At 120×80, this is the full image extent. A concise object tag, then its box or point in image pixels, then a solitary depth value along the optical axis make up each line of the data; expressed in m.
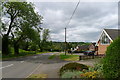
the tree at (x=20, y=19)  19.47
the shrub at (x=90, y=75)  3.55
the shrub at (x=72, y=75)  4.27
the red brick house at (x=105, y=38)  16.88
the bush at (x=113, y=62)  3.04
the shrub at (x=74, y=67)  5.46
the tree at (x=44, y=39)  58.24
